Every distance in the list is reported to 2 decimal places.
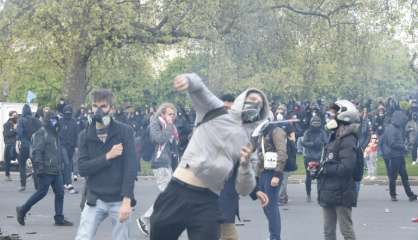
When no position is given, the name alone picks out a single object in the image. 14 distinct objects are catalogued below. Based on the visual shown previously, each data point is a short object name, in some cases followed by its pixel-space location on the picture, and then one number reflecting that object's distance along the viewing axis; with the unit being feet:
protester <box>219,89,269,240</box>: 27.30
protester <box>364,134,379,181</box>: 63.82
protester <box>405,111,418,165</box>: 82.28
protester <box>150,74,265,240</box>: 19.75
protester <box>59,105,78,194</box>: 61.87
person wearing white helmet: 28.35
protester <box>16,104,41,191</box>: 60.44
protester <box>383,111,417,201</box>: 52.65
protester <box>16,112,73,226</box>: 41.14
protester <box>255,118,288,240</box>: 33.50
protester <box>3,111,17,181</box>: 67.15
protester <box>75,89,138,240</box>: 26.13
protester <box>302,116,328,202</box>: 51.83
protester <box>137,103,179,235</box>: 40.04
